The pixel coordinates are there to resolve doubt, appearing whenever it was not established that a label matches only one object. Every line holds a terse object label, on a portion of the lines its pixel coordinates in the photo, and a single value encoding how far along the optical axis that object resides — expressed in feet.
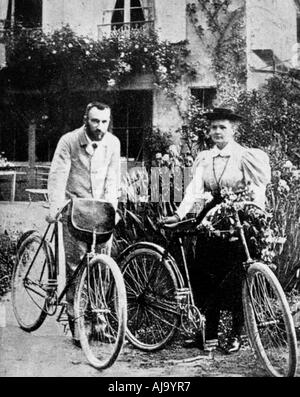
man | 10.05
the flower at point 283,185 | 10.41
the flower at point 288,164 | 10.51
